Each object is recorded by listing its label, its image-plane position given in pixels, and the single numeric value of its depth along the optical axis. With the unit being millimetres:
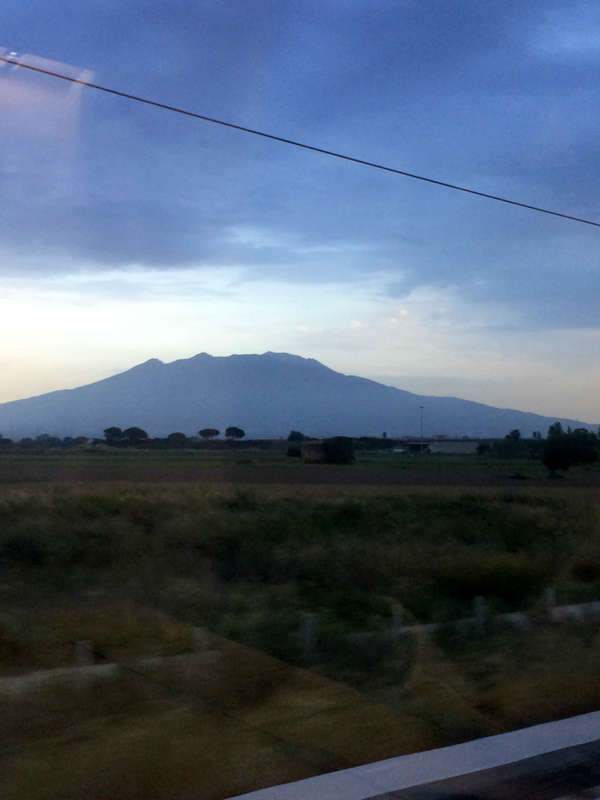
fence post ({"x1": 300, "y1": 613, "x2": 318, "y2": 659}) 11979
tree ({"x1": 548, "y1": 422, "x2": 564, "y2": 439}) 65950
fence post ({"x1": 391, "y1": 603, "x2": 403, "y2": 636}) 12431
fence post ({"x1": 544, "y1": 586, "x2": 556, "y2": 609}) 16322
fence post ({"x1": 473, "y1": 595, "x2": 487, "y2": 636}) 13914
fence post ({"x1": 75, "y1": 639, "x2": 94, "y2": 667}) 10664
